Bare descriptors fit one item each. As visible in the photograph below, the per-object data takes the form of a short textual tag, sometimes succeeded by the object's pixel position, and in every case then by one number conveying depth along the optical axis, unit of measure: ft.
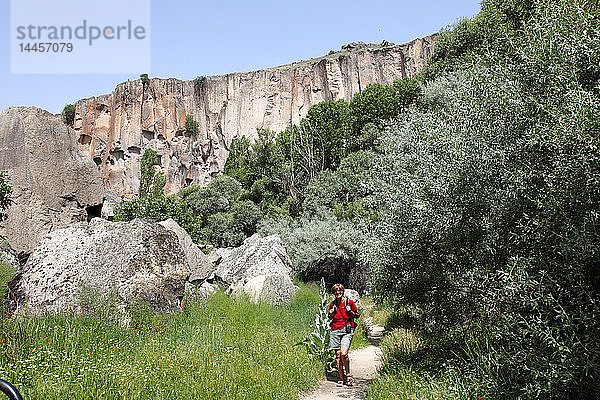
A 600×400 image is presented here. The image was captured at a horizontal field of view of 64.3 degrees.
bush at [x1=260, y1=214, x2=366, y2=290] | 62.85
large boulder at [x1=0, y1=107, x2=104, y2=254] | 33.87
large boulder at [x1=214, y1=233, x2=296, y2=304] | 35.27
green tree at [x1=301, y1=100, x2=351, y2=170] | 108.06
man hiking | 23.99
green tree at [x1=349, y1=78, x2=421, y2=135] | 102.37
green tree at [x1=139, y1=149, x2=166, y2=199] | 125.90
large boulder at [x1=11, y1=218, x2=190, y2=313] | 24.06
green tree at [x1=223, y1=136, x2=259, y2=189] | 111.97
